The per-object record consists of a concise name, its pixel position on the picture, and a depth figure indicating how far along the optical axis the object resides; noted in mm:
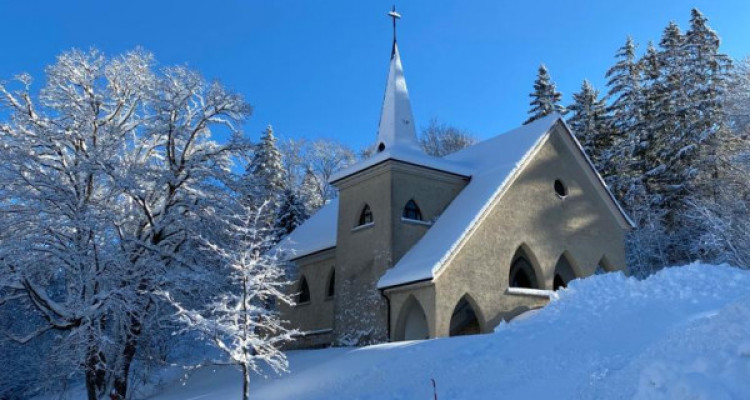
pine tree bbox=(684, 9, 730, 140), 34188
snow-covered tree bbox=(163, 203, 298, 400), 13148
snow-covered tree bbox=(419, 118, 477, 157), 51031
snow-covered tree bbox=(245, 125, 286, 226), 46469
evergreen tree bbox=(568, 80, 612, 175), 40625
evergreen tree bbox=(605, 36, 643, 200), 36719
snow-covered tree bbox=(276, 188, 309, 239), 44156
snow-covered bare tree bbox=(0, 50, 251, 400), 17078
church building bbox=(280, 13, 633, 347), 19672
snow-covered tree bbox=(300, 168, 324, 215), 50612
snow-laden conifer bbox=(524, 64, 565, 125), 44094
